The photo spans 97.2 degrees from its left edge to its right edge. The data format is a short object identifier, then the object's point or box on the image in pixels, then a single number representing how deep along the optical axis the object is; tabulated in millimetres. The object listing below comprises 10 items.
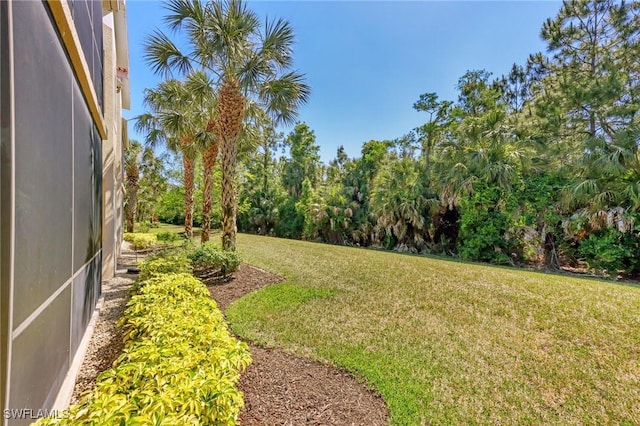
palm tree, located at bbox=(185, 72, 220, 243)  8547
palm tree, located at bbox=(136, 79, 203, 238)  10438
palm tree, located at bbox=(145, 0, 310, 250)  7379
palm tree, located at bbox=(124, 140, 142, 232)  19688
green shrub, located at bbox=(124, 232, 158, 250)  13016
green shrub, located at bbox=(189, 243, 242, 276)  7373
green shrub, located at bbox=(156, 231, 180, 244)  13320
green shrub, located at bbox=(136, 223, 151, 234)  20609
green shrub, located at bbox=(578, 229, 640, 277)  10008
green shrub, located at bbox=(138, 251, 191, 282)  5828
